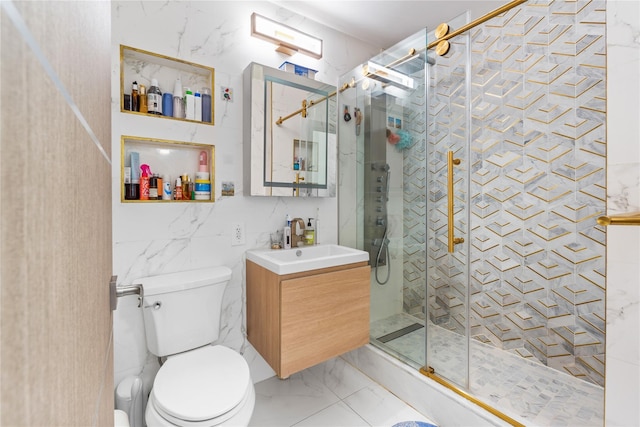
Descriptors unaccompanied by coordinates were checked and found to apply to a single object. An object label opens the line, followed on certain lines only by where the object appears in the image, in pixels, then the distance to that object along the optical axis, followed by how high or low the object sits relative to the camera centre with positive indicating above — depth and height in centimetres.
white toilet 118 -71
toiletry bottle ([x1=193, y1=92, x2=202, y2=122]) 179 +56
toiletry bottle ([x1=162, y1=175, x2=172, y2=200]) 171 +9
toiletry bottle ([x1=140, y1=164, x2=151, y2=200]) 164 +13
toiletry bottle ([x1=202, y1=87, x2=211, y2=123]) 183 +58
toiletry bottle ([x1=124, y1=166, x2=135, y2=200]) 161 +10
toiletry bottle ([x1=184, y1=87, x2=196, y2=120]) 177 +56
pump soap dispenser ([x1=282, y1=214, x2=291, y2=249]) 208 -20
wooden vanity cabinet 160 -58
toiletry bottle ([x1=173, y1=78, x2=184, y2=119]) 174 +58
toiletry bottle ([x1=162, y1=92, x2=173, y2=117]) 172 +55
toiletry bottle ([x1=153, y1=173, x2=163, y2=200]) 169 +11
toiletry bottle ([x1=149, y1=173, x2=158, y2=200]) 166 +10
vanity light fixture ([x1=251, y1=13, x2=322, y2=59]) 196 +111
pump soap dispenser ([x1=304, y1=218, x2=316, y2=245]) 221 -19
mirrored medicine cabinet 193 +48
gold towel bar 88 -3
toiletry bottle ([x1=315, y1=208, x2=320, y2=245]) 232 -10
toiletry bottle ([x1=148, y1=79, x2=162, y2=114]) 166 +56
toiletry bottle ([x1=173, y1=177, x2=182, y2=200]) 175 +8
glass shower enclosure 173 -5
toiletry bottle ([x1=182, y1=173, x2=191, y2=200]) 178 +10
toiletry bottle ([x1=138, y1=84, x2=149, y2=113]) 165 +55
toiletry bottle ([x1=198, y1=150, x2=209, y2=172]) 183 +25
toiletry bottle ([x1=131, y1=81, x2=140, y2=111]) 163 +56
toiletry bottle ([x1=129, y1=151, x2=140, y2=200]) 162 +15
